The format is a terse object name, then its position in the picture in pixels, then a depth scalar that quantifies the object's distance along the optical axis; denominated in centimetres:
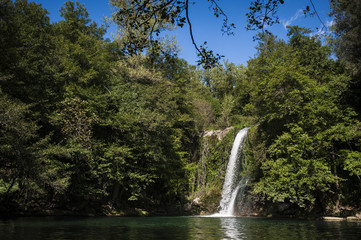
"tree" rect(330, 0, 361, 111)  1814
